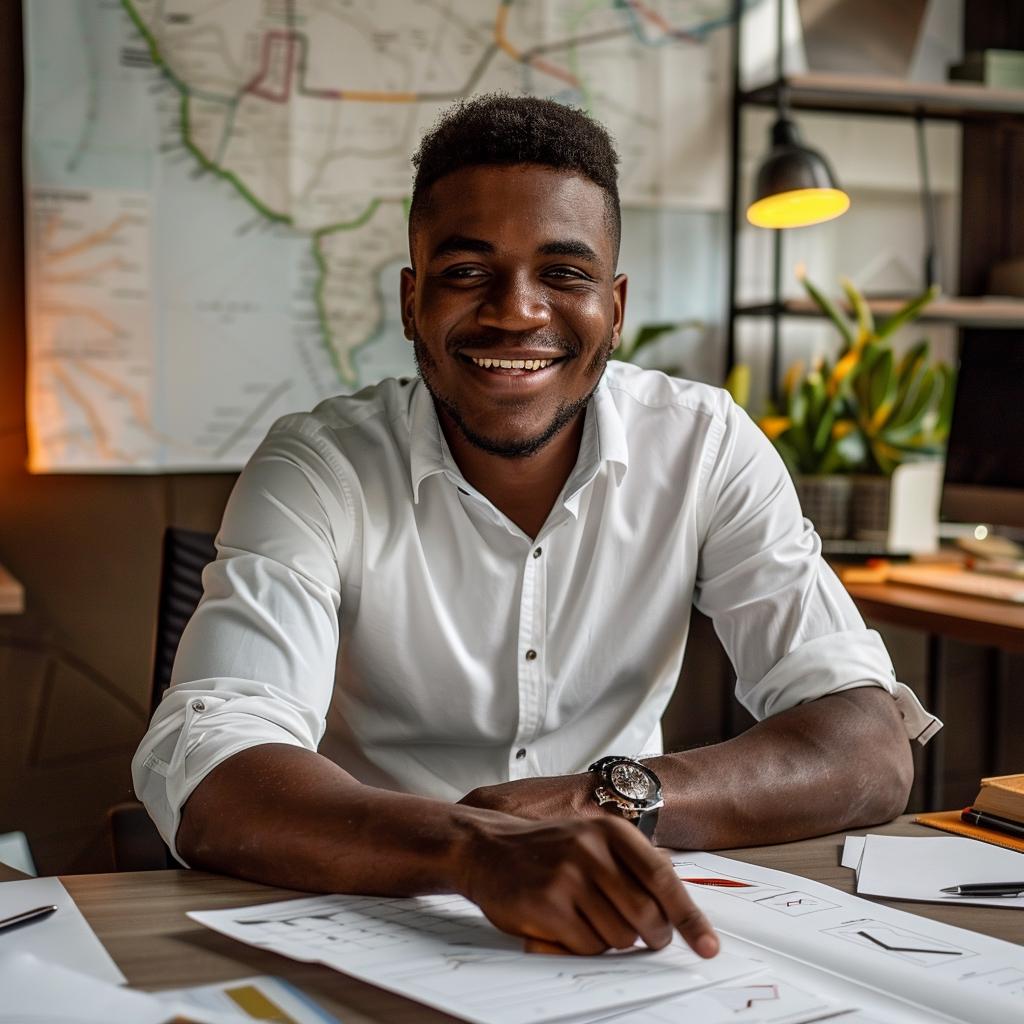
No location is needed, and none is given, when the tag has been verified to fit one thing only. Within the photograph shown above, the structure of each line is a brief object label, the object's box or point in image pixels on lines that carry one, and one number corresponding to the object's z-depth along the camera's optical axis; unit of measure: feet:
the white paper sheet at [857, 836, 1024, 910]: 2.76
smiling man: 3.72
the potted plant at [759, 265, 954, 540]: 8.57
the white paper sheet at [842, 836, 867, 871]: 3.05
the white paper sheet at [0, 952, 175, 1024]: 1.97
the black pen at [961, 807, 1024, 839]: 3.28
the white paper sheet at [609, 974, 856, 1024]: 2.05
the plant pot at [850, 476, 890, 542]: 8.55
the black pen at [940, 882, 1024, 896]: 2.76
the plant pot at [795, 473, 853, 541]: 8.54
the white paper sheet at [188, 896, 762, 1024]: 2.10
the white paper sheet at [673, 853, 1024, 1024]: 2.19
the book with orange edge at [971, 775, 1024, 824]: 3.31
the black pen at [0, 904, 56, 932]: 2.46
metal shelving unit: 9.16
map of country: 8.04
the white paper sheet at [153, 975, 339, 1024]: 2.04
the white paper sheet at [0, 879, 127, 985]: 2.27
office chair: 4.36
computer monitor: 7.72
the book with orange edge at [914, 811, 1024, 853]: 3.23
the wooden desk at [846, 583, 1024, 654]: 6.64
